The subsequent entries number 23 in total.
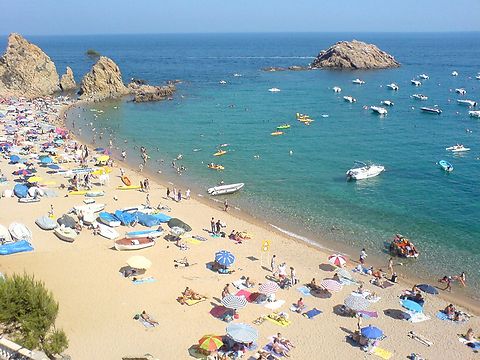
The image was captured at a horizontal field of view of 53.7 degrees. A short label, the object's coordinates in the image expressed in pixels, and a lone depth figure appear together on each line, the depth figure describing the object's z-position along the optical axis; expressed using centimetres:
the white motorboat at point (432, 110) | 7283
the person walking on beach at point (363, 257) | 2861
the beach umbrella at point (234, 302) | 2122
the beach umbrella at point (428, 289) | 2491
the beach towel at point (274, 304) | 2297
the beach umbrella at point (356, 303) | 2170
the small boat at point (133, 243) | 2798
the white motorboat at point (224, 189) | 4009
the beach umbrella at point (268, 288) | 2306
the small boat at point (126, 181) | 4088
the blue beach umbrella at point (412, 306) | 2270
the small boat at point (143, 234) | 2950
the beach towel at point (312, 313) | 2223
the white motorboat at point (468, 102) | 7769
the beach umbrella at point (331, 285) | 2367
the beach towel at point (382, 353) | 1956
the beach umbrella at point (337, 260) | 2662
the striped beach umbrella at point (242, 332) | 1884
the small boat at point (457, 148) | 5250
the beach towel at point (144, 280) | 2444
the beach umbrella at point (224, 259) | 2552
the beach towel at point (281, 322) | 2145
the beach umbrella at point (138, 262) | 2439
